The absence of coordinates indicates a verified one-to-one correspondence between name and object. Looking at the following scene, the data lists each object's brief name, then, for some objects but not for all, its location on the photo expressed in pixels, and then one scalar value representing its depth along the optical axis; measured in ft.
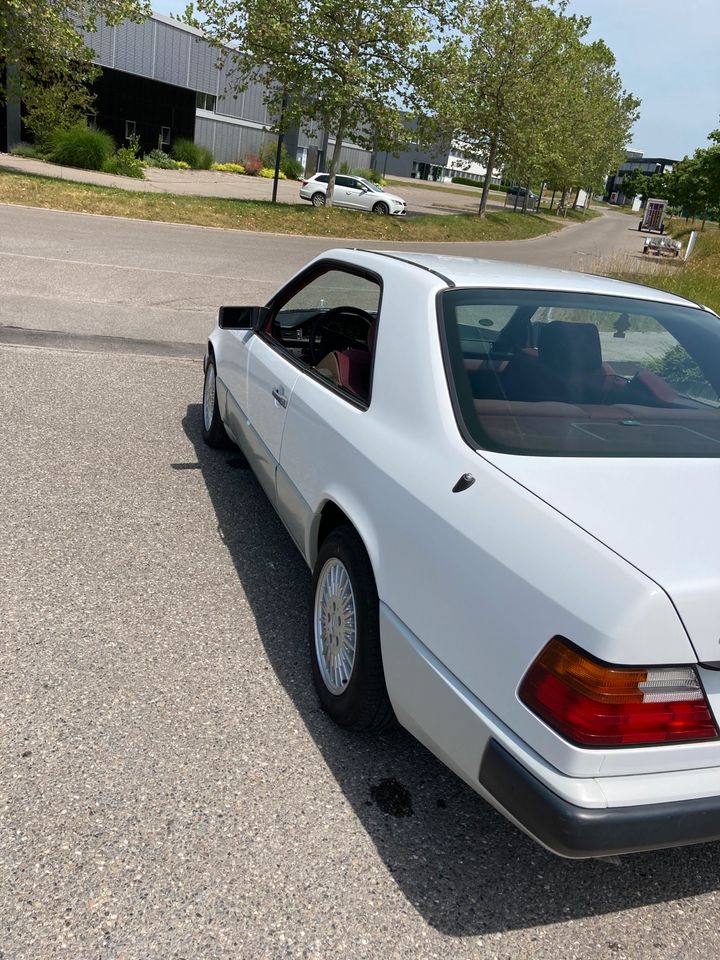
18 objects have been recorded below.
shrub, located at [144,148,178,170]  134.21
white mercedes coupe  5.90
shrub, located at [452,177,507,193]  310.43
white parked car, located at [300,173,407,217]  107.34
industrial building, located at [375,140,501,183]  284.82
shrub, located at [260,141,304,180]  155.74
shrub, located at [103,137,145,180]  100.83
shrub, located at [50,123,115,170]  96.68
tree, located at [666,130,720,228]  151.84
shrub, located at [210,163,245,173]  151.37
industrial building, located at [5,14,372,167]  125.18
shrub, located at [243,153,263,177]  154.20
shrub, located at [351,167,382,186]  162.96
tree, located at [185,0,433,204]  71.67
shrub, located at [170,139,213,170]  141.28
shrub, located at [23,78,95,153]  83.78
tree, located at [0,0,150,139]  69.05
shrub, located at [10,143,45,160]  106.63
